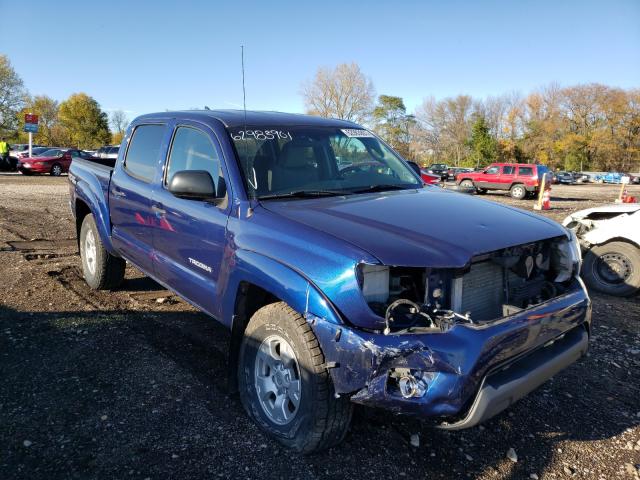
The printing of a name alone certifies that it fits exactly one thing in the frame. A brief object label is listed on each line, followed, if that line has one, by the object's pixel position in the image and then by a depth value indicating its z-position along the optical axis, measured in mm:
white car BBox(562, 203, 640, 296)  5766
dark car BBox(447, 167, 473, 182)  42769
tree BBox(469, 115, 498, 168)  63531
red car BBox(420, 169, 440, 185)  17719
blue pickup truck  2205
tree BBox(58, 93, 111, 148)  61812
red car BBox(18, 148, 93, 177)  24770
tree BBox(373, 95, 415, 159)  70625
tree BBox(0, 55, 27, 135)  55594
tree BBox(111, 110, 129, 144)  77625
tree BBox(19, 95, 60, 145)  63062
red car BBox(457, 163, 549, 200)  24031
